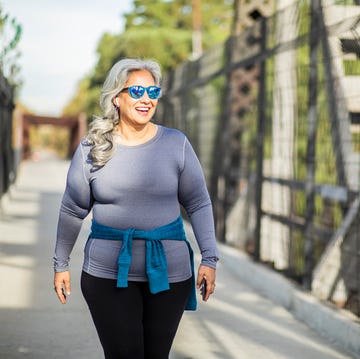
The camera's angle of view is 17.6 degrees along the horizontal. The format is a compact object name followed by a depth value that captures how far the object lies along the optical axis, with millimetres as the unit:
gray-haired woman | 4753
